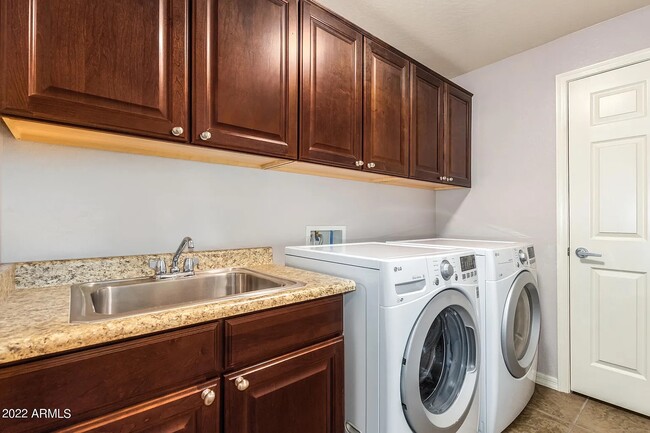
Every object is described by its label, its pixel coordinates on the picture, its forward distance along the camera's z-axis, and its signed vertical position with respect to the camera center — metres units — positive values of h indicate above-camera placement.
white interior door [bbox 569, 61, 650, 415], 1.86 -0.14
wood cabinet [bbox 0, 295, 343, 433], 0.67 -0.44
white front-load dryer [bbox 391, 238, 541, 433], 1.61 -0.66
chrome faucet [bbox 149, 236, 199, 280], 1.33 -0.22
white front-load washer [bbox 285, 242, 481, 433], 1.17 -0.52
